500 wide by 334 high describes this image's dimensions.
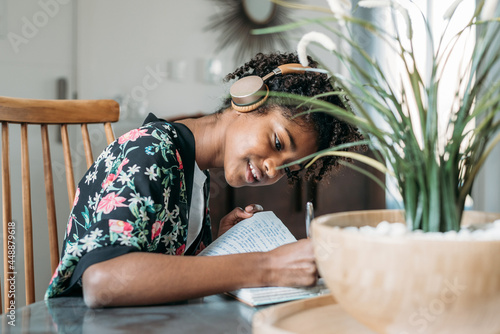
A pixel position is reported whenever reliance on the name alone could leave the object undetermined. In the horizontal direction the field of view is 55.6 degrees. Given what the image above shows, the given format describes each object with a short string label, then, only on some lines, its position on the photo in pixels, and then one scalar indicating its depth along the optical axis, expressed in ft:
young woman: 2.09
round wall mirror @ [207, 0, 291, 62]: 6.89
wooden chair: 3.34
